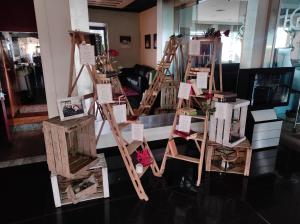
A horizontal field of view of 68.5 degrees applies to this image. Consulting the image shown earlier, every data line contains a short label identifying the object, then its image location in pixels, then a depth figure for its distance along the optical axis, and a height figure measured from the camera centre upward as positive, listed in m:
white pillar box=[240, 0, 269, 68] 2.98 +0.28
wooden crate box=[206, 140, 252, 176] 2.42 -1.16
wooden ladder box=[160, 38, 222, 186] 2.07 -0.44
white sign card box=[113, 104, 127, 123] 2.02 -0.52
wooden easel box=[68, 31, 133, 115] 1.86 +0.01
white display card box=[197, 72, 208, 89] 2.06 -0.23
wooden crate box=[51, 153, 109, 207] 1.96 -1.18
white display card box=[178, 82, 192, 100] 2.02 -0.31
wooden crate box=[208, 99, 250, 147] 2.20 -0.73
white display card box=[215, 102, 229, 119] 2.10 -0.51
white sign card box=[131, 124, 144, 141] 2.06 -0.70
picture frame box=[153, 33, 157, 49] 2.89 +0.18
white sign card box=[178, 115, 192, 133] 2.11 -0.64
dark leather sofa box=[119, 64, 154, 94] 2.81 -0.28
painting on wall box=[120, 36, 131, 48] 2.80 +0.17
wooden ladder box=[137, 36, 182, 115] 2.72 -0.23
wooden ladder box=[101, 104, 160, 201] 1.93 -0.85
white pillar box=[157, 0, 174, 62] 2.89 +0.42
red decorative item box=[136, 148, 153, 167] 2.18 -0.98
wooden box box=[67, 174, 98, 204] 1.98 -1.19
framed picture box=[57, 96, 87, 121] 1.82 -0.44
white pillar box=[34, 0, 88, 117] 2.20 +0.19
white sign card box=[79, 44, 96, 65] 1.75 +0.01
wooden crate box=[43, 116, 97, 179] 1.76 -0.78
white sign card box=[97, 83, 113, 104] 1.84 -0.31
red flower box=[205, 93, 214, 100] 2.10 -0.38
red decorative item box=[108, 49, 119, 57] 2.26 +0.02
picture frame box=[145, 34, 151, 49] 2.91 +0.19
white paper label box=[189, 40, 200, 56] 2.09 +0.06
